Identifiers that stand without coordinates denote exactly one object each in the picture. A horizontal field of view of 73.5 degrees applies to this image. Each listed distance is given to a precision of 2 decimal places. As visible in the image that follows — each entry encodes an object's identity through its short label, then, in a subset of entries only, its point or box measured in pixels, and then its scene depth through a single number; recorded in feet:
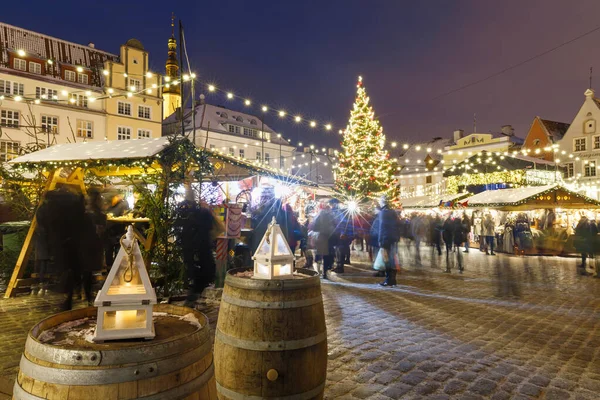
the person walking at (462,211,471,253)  41.14
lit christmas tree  81.29
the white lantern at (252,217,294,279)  10.92
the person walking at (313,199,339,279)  33.06
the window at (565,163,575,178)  109.39
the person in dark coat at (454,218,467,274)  40.50
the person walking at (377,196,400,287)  28.78
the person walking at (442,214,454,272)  41.67
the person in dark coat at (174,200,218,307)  21.63
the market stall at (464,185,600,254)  54.03
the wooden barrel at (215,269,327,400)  8.80
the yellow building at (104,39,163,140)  106.52
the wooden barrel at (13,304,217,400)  4.91
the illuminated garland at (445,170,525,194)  76.69
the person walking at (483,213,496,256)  54.70
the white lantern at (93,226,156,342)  5.65
